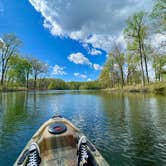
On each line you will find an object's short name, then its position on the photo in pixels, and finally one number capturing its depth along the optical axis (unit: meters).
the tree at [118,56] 39.13
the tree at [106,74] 46.58
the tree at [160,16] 18.23
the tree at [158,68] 18.42
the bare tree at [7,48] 35.82
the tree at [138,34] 27.97
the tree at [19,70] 41.61
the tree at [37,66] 52.61
